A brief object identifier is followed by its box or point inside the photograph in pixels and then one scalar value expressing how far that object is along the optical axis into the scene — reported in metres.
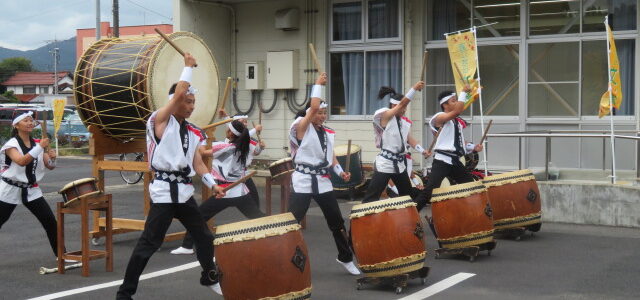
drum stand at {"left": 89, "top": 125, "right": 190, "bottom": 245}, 10.12
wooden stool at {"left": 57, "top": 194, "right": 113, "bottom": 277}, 8.40
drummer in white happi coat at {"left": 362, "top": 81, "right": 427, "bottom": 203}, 9.26
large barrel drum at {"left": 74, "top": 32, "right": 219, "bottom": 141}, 9.81
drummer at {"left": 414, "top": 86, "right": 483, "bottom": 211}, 9.63
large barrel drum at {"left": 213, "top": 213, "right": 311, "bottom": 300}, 6.09
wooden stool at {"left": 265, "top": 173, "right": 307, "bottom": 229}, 10.98
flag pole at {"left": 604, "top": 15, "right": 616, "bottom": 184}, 11.45
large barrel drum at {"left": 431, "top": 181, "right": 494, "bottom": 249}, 8.66
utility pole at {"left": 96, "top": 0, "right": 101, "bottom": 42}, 28.92
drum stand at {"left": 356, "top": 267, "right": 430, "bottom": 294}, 7.45
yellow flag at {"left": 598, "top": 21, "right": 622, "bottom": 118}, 11.52
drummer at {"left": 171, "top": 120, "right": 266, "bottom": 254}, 9.16
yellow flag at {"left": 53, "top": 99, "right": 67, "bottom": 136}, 21.13
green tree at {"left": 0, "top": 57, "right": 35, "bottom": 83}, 100.00
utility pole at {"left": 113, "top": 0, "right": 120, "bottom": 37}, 28.11
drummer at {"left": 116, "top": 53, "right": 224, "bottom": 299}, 6.54
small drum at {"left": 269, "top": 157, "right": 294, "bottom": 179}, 10.80
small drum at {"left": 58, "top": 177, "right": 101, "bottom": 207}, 8.52
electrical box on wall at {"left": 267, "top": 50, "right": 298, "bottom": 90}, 17.30
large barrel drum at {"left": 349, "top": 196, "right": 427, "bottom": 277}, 7.35
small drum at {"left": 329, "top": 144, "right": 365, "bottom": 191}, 14.24
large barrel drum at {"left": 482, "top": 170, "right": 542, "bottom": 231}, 9.96
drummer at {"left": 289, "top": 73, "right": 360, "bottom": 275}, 8.00
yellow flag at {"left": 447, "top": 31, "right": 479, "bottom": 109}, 12.66
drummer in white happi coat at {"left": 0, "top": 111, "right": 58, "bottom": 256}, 8.62
